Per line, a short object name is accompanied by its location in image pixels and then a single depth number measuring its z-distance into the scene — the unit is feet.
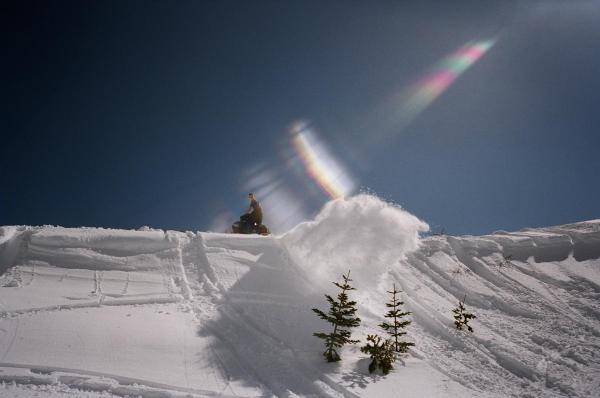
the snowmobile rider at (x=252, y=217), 43.57
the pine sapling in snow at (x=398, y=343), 19.02
